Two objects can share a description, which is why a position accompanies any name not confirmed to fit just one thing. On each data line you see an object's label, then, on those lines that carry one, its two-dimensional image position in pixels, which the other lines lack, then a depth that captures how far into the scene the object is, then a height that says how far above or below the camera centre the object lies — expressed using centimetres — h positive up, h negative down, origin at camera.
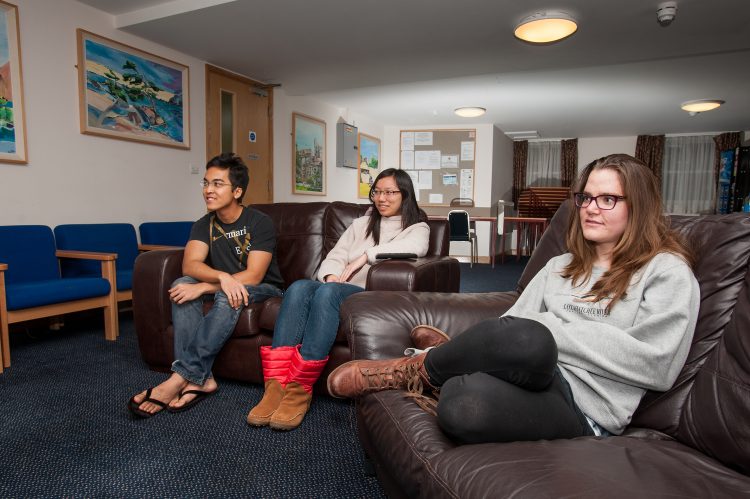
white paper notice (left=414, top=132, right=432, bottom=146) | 848 +121
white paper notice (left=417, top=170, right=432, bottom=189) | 856 +47
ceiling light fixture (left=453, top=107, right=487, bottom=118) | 677 +138
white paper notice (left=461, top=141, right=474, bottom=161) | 834 +97
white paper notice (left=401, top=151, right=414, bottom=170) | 855 +83
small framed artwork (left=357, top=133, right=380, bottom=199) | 760 +71
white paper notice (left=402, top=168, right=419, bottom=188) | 859 +52
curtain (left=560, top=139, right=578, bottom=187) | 948 +95
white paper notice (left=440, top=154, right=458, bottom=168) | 842 +79
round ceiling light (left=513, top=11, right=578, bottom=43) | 345 +137
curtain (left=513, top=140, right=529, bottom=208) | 985 +88
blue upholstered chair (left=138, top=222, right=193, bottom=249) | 392 -27
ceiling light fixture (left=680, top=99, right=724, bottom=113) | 621 +139
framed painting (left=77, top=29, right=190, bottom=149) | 360 +89
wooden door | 473 +85
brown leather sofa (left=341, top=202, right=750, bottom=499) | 78 -46
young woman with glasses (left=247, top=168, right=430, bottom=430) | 183 -56
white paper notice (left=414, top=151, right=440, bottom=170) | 851 +81
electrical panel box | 687 +88
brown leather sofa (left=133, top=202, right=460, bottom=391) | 205 -36
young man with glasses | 199 -36
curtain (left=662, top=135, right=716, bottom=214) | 890 +66
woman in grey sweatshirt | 97 -31
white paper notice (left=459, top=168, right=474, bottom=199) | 839 +38
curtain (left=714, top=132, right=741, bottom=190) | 856 +120
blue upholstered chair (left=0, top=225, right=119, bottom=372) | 260 -50
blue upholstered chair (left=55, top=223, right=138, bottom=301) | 324 -33
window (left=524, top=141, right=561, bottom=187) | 973 +88
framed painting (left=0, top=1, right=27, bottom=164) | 307 +73
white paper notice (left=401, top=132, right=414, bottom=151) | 850 +114
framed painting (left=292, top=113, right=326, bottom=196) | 600 +65
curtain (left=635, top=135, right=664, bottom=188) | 902 +113
